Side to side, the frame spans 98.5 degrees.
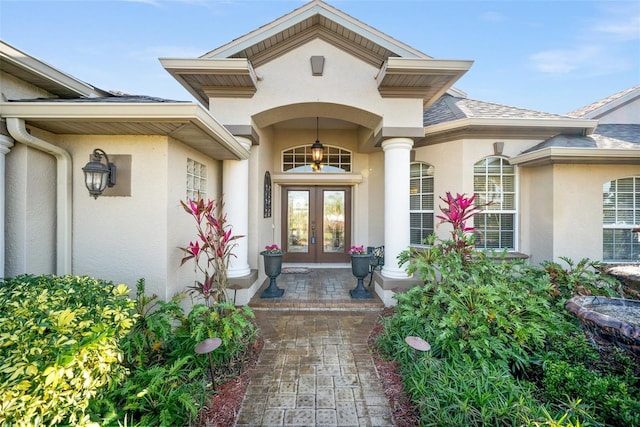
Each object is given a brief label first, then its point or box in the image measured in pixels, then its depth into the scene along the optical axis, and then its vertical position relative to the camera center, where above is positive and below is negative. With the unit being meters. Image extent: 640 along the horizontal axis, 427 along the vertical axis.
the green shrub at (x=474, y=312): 2.97 -1.19
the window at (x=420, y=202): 6.54 +0.29
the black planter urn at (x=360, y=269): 5.47 -1.11
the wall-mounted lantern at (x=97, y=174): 3.27 +0.50
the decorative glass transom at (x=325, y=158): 8.16 +1.63
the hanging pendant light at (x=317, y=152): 6.64 +1.51
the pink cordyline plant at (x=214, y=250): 3.67 -0.49
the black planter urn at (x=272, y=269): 5.42 -1.09
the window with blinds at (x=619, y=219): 5.87 -0.12
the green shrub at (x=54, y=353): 1.55 -0.88
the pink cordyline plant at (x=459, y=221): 3.93 -0.11
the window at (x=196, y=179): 4.43 +0.61
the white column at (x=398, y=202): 5.37 +0.23
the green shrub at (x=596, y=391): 2.17 -1.54
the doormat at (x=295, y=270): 7.42 -1.53
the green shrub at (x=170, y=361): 2.29 -1.53
